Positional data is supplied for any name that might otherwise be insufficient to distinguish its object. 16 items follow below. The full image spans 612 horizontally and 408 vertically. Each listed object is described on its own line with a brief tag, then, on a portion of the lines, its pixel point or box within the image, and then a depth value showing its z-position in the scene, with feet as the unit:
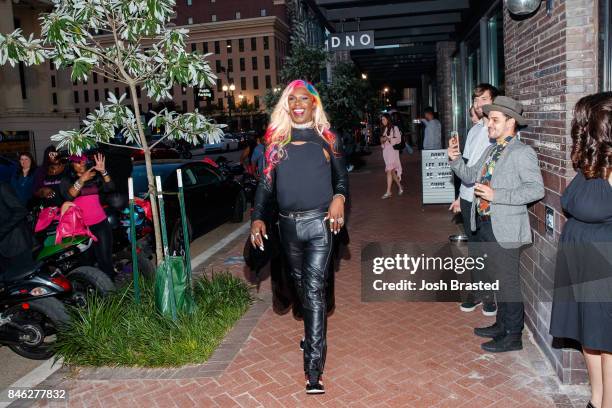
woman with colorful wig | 13.16
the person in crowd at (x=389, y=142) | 42.34
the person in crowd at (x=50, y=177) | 22.36
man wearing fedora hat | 13.66
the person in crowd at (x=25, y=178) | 28.63
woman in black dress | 9.67
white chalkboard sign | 37.32
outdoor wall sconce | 14.61
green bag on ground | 16.65
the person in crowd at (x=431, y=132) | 43.75
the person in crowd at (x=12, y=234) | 16.57
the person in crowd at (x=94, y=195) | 19.77
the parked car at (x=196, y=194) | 27.35
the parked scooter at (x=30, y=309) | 16.28
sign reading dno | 38.65
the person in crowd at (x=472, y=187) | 17.58
